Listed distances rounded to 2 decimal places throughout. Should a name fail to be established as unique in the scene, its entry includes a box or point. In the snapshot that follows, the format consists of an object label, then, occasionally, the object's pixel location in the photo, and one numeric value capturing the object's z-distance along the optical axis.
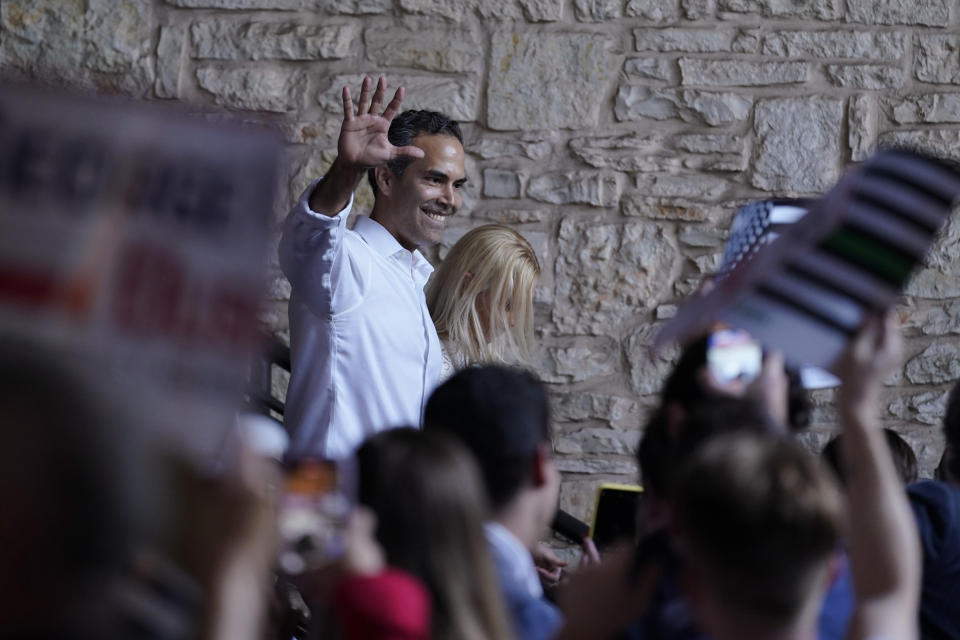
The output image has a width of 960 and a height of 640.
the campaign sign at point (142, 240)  4.87
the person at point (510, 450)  5.50
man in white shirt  6.37
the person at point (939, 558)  5.87
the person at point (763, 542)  5.15
